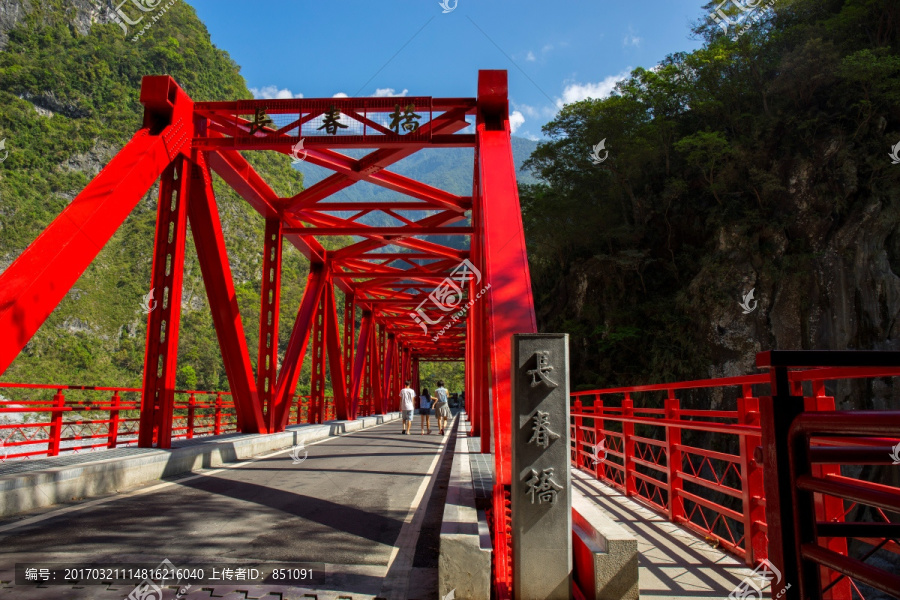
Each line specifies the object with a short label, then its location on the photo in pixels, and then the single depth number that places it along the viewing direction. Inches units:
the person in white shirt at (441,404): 653.9
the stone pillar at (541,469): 123.3
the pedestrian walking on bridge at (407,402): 630.5
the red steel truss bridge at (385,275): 55.7
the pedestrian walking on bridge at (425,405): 701.9
